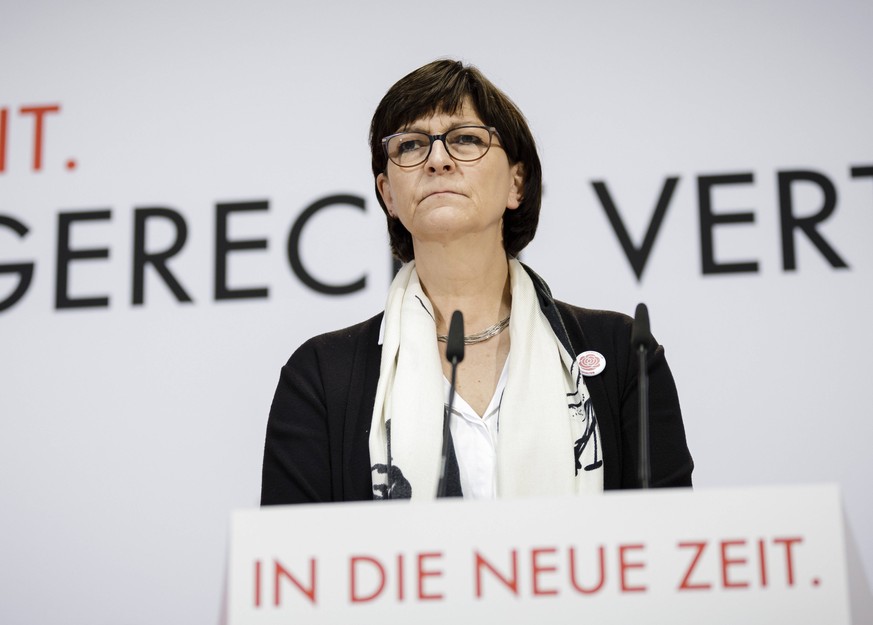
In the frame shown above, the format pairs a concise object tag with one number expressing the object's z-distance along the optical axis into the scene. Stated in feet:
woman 17.22
